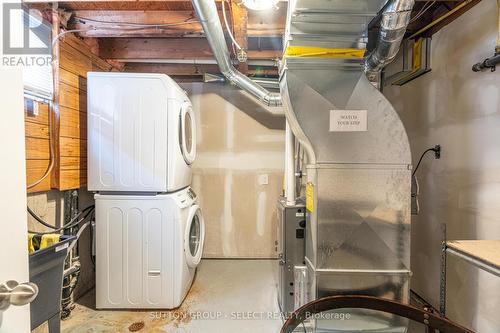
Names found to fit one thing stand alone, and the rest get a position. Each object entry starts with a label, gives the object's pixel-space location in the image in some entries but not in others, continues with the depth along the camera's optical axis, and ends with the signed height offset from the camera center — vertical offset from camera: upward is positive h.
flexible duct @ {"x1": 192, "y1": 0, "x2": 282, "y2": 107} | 1.45 +0.87
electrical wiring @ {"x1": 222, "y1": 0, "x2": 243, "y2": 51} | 1.60 +0.93
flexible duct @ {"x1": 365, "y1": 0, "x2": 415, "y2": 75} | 1.31 +0.75
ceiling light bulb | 1.44 +0.92
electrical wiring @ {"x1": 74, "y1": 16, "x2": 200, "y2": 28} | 1.95 +1.09
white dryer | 2.09 +0.24
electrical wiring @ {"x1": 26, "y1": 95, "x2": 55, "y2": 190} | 1.91 +0.05
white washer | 2.11 -0.78
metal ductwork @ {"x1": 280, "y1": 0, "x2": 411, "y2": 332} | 1.56 -0.12
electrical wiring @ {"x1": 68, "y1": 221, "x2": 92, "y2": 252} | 2.15 -0.61
